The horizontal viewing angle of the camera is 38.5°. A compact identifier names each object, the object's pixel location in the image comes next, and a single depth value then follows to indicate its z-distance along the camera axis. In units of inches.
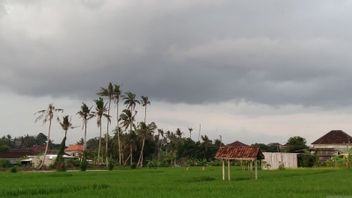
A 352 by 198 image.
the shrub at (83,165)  2623.0
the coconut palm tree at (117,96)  3621.1
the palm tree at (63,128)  2992.9
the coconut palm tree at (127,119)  3659.0
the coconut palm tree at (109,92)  3612.2
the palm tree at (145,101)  4097.0
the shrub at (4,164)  2939.2
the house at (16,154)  4475.9
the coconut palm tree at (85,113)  3432.6
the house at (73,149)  5392.7
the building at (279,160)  2573.8
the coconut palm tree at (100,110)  3449.8
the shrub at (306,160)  2778.1
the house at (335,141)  3223.4
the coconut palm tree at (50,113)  3016.7
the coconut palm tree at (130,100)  3823.8
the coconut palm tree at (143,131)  3767.2
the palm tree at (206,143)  4586.6
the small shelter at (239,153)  1505.9
